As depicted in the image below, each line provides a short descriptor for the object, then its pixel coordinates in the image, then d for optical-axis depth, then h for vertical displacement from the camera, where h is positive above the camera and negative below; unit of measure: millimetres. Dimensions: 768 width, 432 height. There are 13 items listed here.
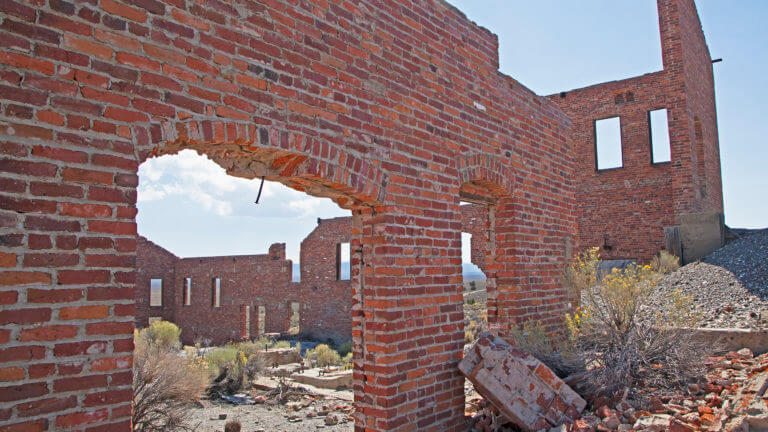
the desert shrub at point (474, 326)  13365 -2103
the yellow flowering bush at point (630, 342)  4840 -925
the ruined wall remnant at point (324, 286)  20094 -1081
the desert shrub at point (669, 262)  13102 -122
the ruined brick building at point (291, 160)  2414 +766
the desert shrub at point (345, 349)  16850 -3135
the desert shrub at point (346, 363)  12188 -2801
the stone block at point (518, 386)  4348 -1165
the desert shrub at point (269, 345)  15638 -2781
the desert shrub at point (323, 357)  13633 -2788
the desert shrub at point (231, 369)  10703 -2485
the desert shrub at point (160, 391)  6871 -1973
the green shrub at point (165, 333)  17406 -2645
